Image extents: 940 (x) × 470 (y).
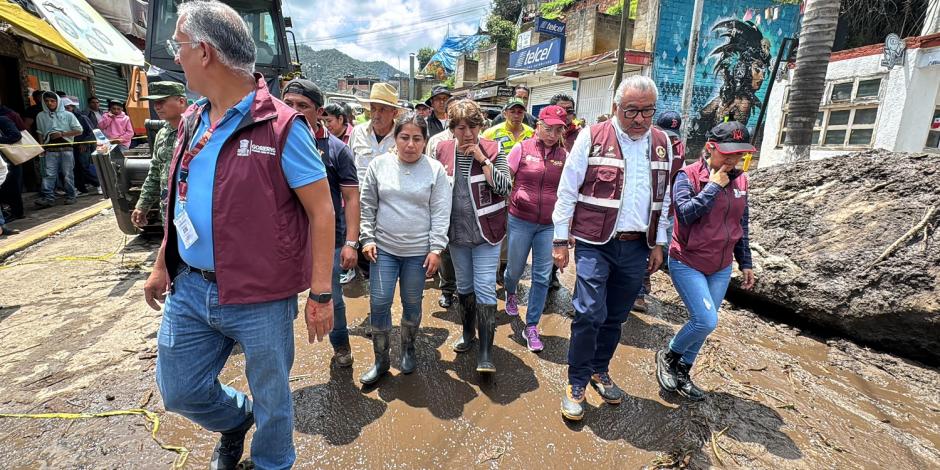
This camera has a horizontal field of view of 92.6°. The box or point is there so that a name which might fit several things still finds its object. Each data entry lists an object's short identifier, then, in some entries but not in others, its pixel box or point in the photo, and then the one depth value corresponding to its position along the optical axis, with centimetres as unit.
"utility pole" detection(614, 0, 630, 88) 1164
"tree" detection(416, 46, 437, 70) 4934
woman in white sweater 289
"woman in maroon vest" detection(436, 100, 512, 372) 315
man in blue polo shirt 162
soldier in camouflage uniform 320
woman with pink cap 365
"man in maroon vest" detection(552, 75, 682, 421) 276
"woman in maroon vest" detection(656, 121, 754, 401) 279
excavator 506
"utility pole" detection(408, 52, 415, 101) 3584
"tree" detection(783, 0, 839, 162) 641
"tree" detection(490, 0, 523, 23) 3297
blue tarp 3523
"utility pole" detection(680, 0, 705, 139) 1159
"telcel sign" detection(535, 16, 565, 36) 1786
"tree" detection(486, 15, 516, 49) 3180
